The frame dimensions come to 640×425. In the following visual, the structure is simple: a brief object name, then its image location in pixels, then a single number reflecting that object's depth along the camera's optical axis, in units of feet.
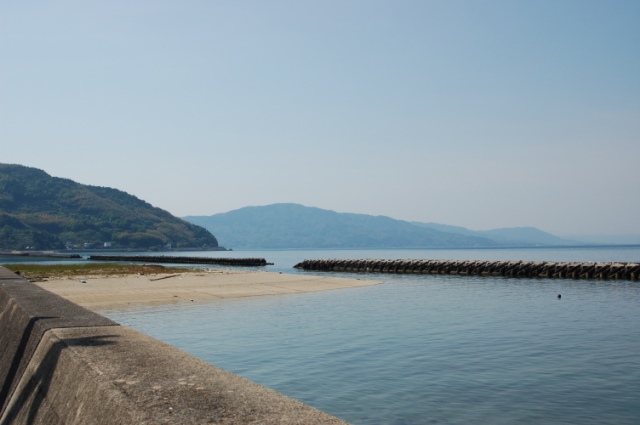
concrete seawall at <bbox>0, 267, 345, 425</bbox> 16.21
